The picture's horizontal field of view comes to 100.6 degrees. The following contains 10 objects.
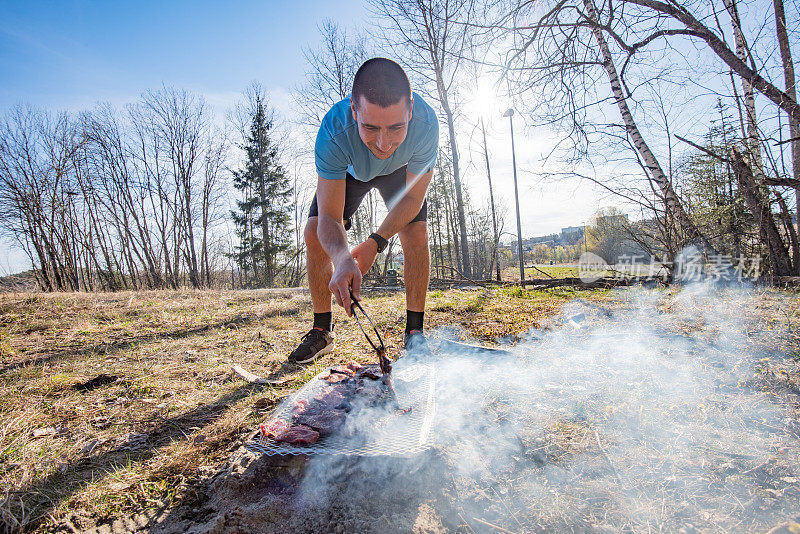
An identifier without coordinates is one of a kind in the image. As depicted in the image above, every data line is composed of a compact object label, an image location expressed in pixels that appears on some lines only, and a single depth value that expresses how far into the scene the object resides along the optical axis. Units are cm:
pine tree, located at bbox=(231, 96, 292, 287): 1811
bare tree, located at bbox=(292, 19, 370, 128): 1374
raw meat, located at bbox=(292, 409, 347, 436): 127
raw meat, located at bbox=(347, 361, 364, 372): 177
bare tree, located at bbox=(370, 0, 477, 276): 1089
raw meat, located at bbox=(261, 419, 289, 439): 121
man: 168
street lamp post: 1270
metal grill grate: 115
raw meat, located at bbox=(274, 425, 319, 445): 119
